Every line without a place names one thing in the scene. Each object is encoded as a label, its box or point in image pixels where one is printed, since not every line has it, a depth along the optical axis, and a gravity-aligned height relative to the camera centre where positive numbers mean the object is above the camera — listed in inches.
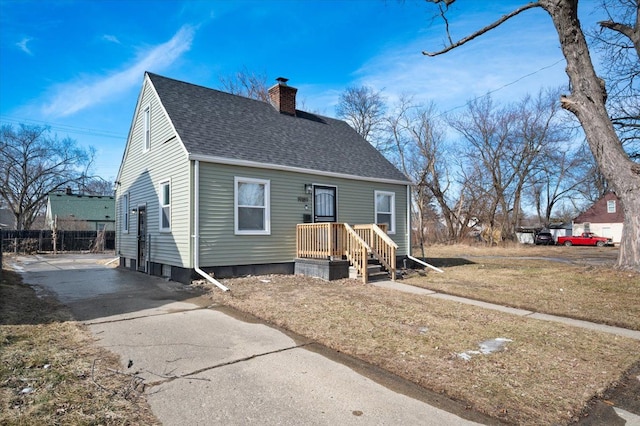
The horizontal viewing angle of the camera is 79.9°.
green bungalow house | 380.2 +49.9
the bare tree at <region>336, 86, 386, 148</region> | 1286.9 +406.8
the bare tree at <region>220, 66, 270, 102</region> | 1175.6 +449.8
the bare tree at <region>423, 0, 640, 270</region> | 365.4 +105.9
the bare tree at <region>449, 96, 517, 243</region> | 1187.3 +186.5
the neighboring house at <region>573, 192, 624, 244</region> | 1567.4 +18.9
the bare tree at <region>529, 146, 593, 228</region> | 1252.1 +174.5
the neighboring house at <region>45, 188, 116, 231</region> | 1443.2 +76.1
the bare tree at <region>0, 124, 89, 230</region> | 1326.3 +191.0
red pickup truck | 1448.5 -63.3
